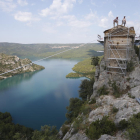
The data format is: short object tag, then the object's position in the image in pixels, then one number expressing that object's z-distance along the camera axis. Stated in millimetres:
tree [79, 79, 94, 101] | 19345
